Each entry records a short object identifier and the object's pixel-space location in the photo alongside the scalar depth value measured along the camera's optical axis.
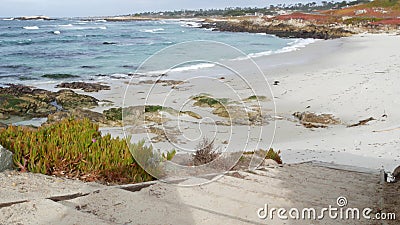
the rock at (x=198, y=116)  8.98
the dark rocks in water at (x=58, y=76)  20.25
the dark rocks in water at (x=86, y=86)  16.38
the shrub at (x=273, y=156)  6.42
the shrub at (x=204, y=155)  5.10
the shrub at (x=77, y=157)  4.43
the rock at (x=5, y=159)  4.20
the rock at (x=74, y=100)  13.43
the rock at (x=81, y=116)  11.01
